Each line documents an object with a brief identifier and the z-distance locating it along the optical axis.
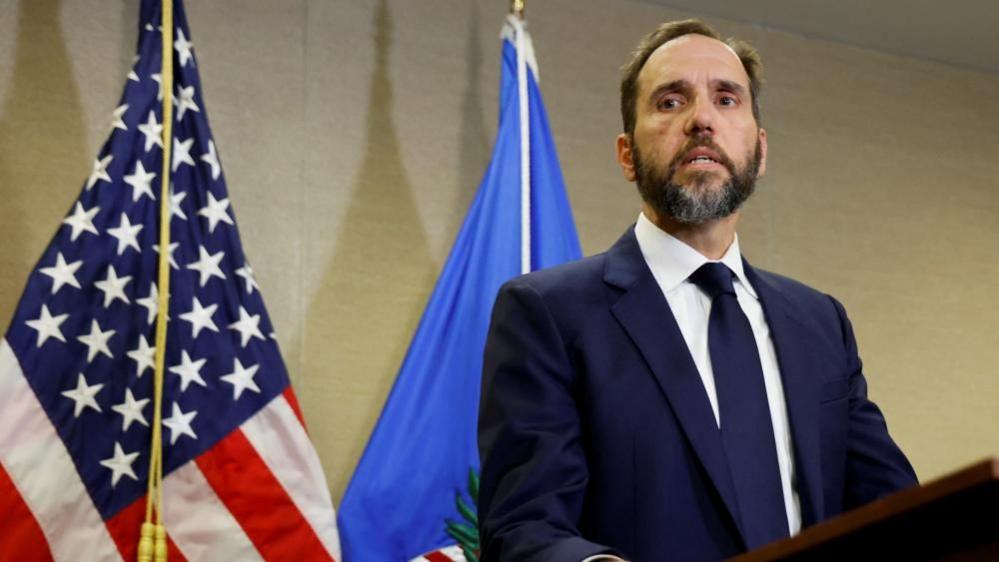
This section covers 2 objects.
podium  1.97
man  3.49
